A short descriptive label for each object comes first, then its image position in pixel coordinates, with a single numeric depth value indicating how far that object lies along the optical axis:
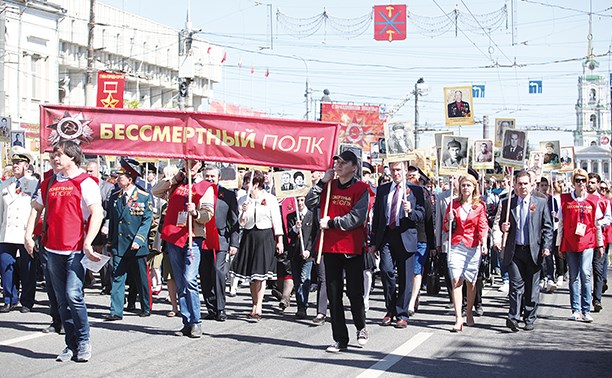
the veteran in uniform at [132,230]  12.81
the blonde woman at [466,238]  12.07
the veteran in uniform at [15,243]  12.95
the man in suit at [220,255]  12.60
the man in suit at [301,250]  13.17
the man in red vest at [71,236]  9.05
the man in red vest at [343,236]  10.23
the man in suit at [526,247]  12.20
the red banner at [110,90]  24.59
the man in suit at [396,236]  12.36
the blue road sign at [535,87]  51.60
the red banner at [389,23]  29.02
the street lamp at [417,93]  60.06
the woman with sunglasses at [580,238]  13.42
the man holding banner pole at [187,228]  10.88
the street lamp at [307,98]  75.38
